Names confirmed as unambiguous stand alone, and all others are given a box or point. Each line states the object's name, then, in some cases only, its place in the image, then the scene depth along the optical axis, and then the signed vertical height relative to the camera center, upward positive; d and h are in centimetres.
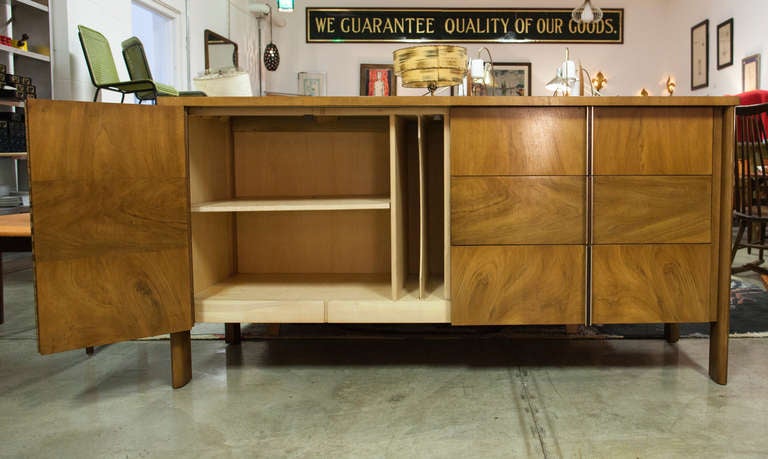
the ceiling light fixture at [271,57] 852 +174
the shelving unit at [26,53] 472 +102
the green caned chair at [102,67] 455 +92
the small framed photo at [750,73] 666 +117
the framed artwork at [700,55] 806 +166
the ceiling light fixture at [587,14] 655 +181
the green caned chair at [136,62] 464 +94
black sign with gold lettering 924 +232
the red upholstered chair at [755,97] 609 +83
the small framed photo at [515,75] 927 +159
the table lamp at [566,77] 328 +56
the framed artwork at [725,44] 729 +162
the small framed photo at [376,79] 923 +155
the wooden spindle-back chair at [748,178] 328 +2
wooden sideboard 165 -9
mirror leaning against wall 720 +159
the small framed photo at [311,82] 918 +151
